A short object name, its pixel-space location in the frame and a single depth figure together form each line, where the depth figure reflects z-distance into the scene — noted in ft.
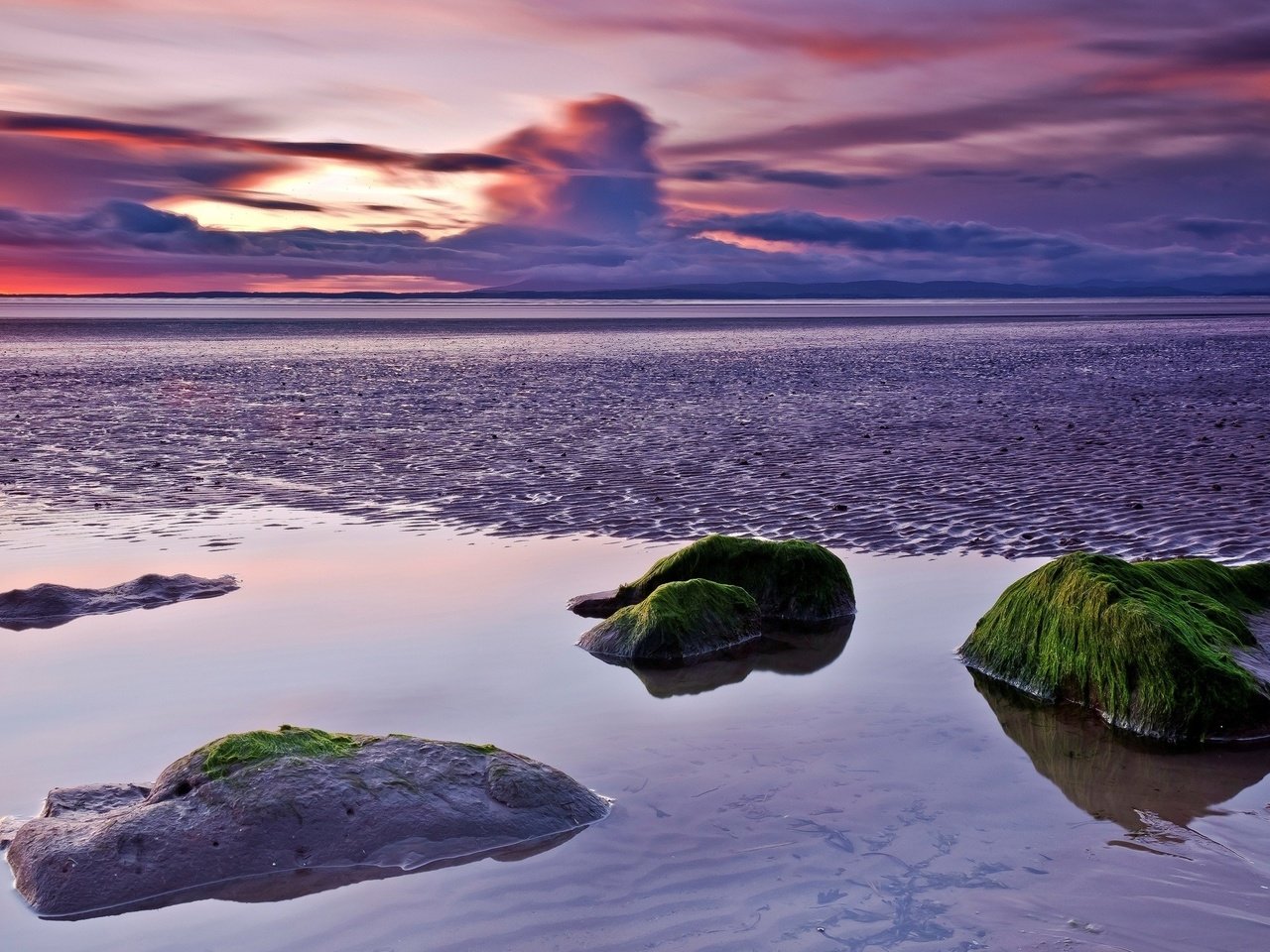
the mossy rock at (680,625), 33.53
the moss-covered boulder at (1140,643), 26.55
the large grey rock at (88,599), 36.76
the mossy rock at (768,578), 37.50
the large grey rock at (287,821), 19.72
